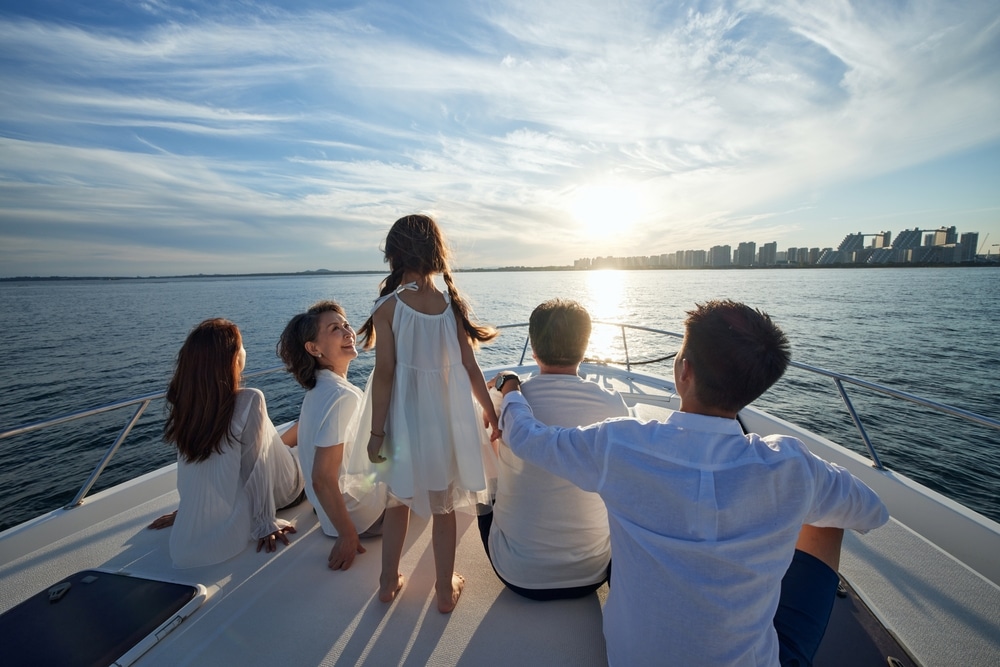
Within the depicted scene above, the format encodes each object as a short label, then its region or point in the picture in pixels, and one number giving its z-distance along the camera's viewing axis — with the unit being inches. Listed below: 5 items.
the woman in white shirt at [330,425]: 75.6
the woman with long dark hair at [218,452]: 72.1
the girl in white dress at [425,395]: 64.6
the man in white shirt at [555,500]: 59.4
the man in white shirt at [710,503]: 34.9
